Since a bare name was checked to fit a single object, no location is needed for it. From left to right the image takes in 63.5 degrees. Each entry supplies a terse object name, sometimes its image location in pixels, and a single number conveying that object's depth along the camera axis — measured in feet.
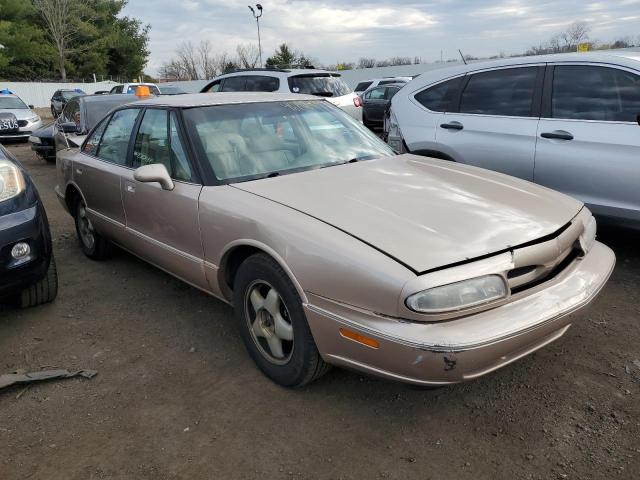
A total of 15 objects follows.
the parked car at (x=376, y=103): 50.21
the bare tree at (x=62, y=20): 131.44
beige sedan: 7.00
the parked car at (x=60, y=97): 72.23
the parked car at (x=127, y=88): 59.97
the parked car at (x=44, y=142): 34.53
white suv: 29.34
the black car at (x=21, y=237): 10.96
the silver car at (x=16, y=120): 48.11
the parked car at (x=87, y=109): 27.73
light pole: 96.51
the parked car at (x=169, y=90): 62.80
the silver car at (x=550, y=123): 12.78
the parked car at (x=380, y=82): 60.29
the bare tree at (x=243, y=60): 176.45
